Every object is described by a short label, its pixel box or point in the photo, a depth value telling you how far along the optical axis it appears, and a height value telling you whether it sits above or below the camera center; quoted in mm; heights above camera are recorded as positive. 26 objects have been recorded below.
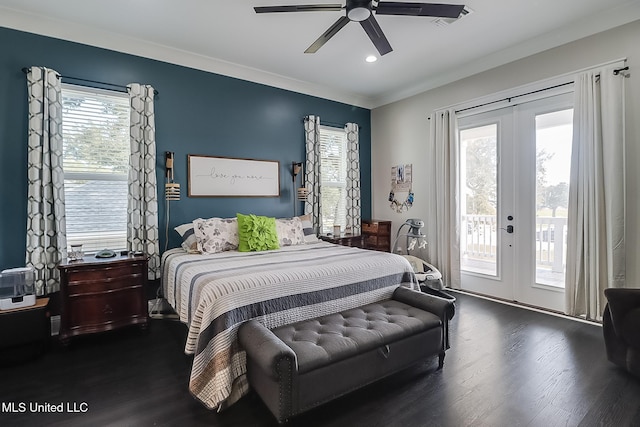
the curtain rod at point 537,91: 2927 +1322
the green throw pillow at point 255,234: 3354 -233
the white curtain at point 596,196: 2902 +148
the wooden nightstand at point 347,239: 4461 -388
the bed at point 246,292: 1901 -578
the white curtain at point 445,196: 4223 +223
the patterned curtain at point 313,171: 4613 +599
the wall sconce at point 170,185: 3516 +306
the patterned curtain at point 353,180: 5027 +516
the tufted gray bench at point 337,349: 1662 -803
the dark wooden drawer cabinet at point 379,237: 5102 -398
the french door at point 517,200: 3418 +141
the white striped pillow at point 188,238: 3311 -267
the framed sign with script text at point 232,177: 3803 +455
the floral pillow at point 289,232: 3725 -230
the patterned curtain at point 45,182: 2834 +287
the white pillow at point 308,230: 4035 -225
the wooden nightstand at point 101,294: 2670 -713
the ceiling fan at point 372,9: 2242 +1463
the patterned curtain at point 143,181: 3301 +330
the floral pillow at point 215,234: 3247 -228
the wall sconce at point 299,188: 4535 +350
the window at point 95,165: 3113 +482
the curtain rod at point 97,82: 2886 +1311
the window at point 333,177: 4953 +564
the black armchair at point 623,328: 2135 -805
